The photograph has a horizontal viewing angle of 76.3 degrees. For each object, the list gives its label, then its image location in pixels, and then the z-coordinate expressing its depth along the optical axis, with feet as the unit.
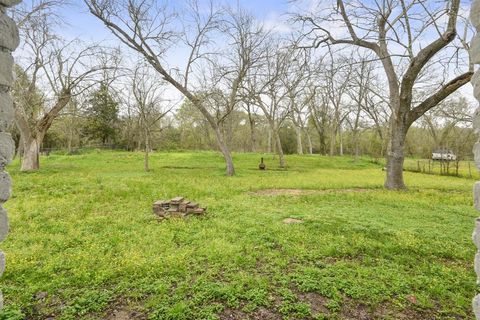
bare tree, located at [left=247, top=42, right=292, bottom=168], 69.36
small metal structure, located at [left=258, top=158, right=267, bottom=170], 71.51
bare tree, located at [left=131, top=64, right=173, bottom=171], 62.08
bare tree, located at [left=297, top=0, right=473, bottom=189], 33.14
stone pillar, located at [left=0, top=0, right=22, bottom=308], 7.95
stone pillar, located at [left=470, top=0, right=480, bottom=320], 7.41
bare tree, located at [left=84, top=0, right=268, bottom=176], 49.68
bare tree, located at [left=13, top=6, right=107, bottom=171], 55.67
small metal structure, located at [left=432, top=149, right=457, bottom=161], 105.56
